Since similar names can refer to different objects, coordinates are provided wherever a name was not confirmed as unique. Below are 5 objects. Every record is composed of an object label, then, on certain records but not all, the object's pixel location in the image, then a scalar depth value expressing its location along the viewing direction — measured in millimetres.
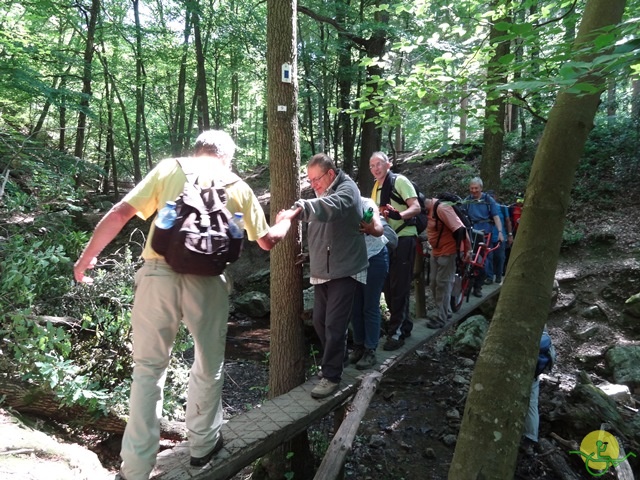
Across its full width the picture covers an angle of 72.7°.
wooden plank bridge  2664
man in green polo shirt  4723
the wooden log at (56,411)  4082
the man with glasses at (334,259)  3521
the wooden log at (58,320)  3850
